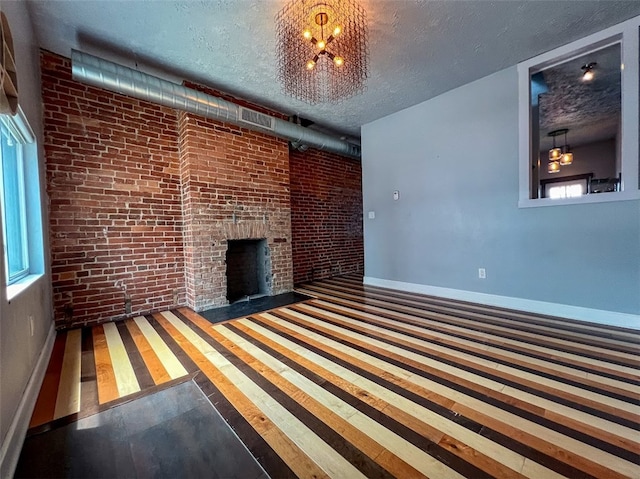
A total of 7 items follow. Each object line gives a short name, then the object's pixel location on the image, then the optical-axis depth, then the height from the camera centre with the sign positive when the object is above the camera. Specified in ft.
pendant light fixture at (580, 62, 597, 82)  9.62 +5.64
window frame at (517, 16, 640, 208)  7.66 +3.95
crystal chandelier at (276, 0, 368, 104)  6.92 +5.66
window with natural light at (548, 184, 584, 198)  21.06 +2.72
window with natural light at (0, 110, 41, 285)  5.86 +1.18
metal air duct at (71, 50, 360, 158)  8.24 +4.93
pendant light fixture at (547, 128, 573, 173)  16.83 +4.36
